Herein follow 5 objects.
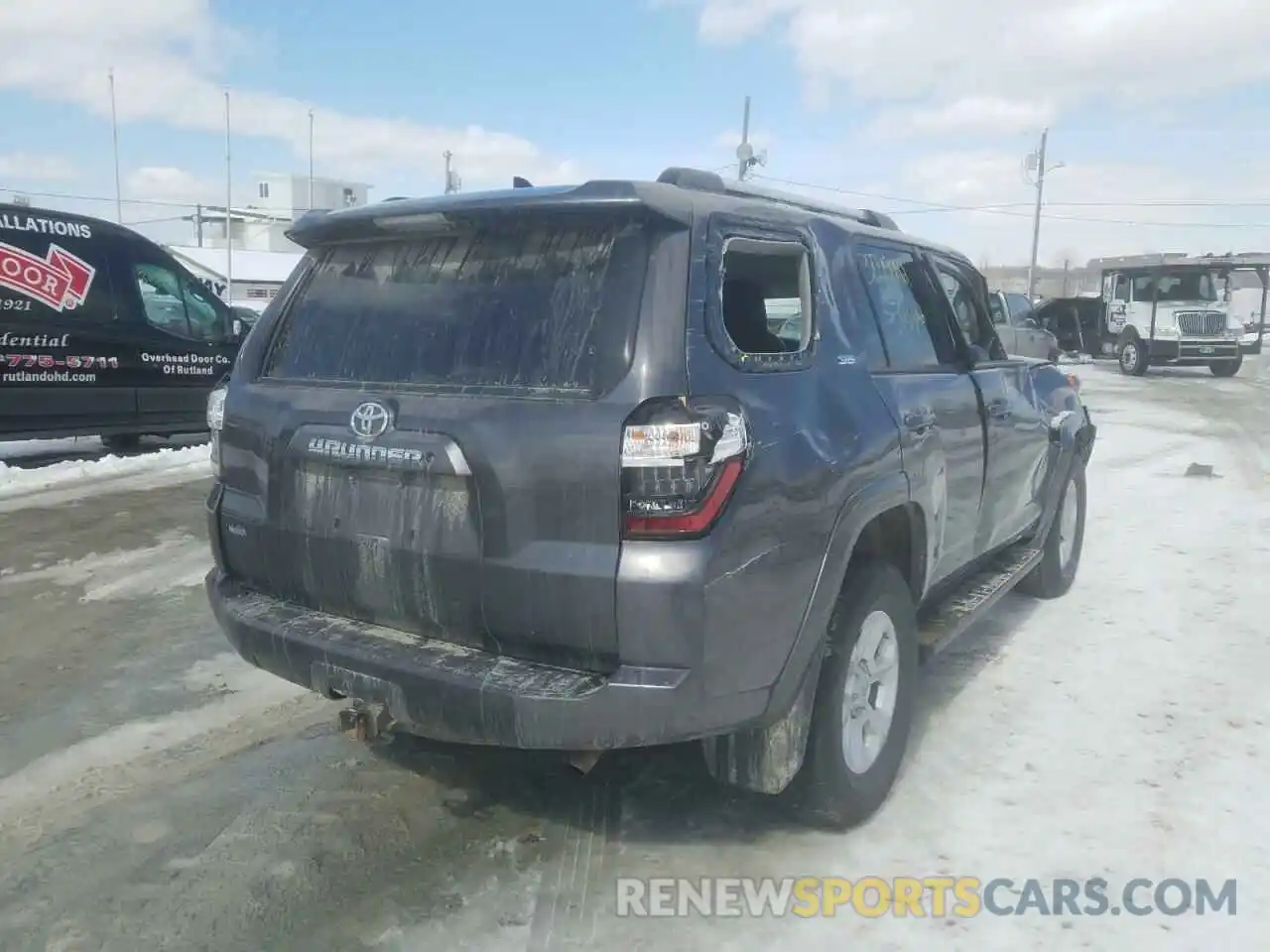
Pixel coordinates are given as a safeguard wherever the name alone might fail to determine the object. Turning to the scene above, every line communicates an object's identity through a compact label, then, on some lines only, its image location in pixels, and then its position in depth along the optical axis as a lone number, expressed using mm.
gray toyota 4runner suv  2561
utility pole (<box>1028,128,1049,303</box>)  50719
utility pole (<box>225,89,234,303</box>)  41578
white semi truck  24281
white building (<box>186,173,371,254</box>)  62594
